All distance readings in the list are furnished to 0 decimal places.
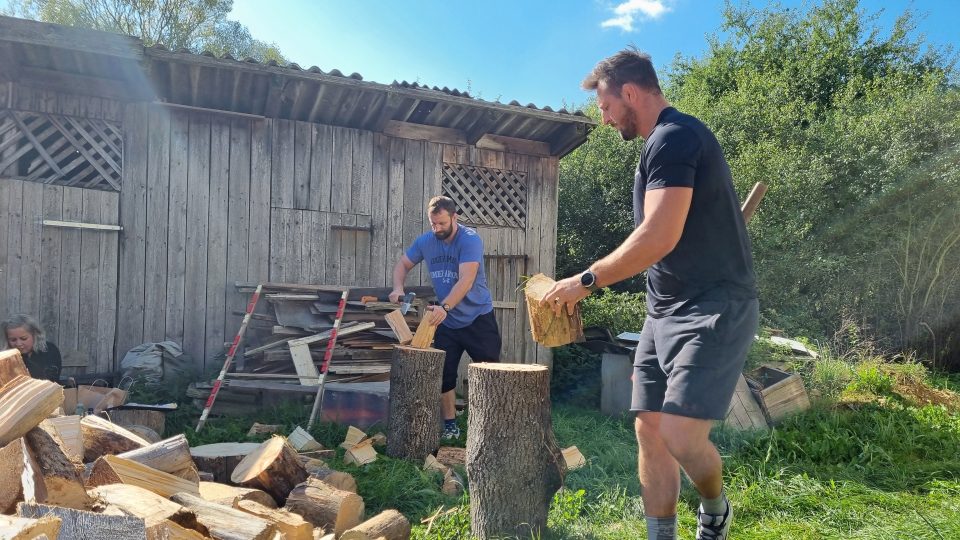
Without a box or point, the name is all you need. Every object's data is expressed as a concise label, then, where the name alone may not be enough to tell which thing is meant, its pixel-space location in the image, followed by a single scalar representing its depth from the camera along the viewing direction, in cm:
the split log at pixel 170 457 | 287
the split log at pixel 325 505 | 300
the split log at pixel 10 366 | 266
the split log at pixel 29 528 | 158
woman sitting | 491
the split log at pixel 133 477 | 254
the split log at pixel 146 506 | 210
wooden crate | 539
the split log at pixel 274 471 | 329
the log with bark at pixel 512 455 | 296
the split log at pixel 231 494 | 296
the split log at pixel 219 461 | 360
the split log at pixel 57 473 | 217
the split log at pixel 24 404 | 226
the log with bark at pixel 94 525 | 176
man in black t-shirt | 214
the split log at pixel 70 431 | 301
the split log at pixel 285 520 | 253
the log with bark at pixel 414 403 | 425
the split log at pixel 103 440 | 318
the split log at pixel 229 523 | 228
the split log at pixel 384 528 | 278
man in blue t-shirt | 482
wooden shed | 566
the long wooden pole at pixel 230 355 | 502
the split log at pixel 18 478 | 215
